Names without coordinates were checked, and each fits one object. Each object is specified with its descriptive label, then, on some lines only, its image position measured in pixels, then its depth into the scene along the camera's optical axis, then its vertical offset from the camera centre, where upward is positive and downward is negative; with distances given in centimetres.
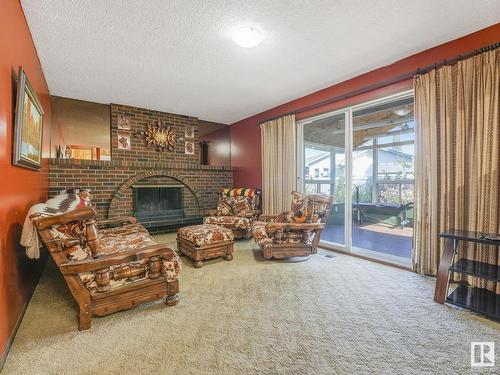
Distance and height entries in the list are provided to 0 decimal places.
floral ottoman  272 -73
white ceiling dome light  209 +139
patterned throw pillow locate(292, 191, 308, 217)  304 -29
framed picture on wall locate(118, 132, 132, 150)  419 +80
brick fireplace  385 +10
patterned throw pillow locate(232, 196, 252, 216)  421 -41
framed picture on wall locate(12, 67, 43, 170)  159 +46
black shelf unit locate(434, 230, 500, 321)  172 -73
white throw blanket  147 -28
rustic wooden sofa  149 -63
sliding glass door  323 +23
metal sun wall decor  443 +96
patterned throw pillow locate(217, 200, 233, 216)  414 -46
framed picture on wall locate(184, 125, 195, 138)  492 +114
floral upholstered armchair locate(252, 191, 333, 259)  285 -61
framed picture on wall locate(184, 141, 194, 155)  494 +79
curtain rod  209 +121
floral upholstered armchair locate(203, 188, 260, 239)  373 -50
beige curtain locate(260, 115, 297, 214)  391 +38
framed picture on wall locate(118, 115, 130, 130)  415 +113
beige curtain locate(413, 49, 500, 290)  201 +26
